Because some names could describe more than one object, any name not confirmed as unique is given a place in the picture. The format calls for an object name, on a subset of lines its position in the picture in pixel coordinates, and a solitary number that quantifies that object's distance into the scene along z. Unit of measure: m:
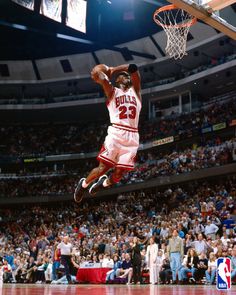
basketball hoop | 12.65
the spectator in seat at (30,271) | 18.85
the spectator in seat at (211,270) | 13.51
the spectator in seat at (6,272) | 19.12
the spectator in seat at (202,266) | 14.25
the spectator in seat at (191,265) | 14.28
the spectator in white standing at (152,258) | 14.52
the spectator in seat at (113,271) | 16.33
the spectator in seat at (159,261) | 15.06
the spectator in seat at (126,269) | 15.79
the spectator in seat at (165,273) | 15.07
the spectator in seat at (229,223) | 17.92
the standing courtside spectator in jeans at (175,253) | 14.78
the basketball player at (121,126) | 6.88
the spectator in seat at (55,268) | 17.42
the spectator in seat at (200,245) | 14.81
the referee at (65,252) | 14.38
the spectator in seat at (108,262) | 16.64
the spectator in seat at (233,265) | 13.45
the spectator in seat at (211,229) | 17.58
